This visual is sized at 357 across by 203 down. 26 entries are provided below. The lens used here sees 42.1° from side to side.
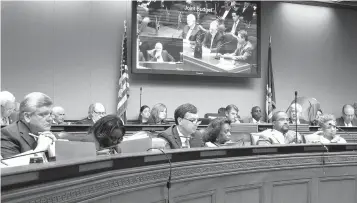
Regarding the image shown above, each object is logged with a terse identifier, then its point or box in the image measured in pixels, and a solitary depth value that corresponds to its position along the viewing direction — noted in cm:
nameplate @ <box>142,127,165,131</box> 581
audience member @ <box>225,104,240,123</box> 677
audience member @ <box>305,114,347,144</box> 485
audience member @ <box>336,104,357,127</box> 928
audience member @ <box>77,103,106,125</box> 676
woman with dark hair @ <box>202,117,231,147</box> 408
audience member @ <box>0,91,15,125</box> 466
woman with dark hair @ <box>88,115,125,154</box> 288
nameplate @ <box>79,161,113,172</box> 181
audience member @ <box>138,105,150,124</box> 788
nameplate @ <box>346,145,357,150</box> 365
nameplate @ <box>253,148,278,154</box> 308
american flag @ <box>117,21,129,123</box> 809
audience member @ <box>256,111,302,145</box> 445
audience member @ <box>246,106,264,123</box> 820
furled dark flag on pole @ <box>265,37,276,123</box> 944
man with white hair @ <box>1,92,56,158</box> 266
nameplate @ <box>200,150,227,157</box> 272
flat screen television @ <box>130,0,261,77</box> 844
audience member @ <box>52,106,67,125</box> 691
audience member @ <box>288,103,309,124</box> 746
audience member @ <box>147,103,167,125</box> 730
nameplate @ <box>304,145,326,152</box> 342
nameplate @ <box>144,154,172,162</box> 229
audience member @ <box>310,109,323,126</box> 860
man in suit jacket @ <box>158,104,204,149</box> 391
